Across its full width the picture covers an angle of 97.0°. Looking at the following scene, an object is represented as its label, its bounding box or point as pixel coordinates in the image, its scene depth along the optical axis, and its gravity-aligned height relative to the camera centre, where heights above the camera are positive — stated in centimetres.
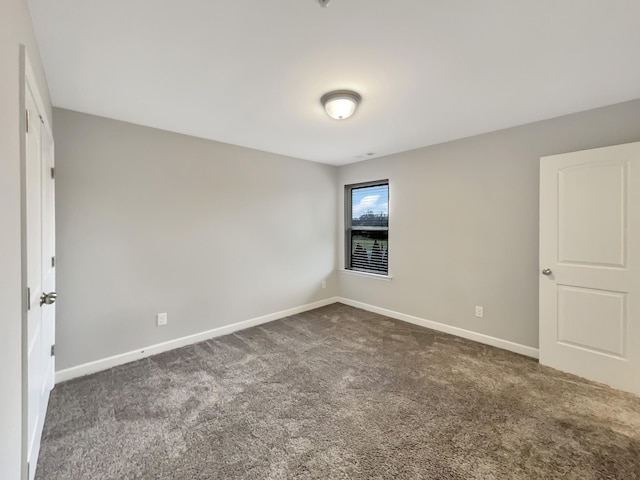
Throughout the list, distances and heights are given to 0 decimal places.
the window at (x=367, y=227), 426 +17
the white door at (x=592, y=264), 226 -24
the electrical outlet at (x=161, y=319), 297 -85
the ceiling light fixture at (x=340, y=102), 220 +107
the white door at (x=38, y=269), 144 -18
